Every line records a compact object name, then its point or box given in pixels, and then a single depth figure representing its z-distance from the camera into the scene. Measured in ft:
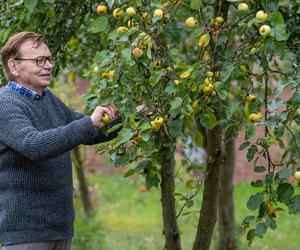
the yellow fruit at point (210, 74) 16.73
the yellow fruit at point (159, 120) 16.01
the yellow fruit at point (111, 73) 16.22
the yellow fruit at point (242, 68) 17.29
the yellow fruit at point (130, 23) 16.82
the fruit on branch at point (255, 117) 16.73
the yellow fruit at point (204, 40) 16.37
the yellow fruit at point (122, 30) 16.49
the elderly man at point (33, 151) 16.47
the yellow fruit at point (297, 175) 15.60
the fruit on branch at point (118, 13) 16.64
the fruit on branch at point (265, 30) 15.33
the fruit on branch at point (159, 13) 15.83
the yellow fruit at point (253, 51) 16.63
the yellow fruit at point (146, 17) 16.54
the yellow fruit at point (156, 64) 17.26
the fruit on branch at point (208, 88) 16.37
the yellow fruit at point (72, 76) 31.97
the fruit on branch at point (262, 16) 15.47
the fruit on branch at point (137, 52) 15.66
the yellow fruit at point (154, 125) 15.93
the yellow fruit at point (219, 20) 17.48
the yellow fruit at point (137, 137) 16.08
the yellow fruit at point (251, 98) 17.21
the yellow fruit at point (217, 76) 17.09
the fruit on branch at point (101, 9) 17.64
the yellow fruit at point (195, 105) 17.00
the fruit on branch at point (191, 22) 16.79
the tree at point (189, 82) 15.94
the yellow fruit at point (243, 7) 16.13
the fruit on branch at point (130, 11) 16.12
